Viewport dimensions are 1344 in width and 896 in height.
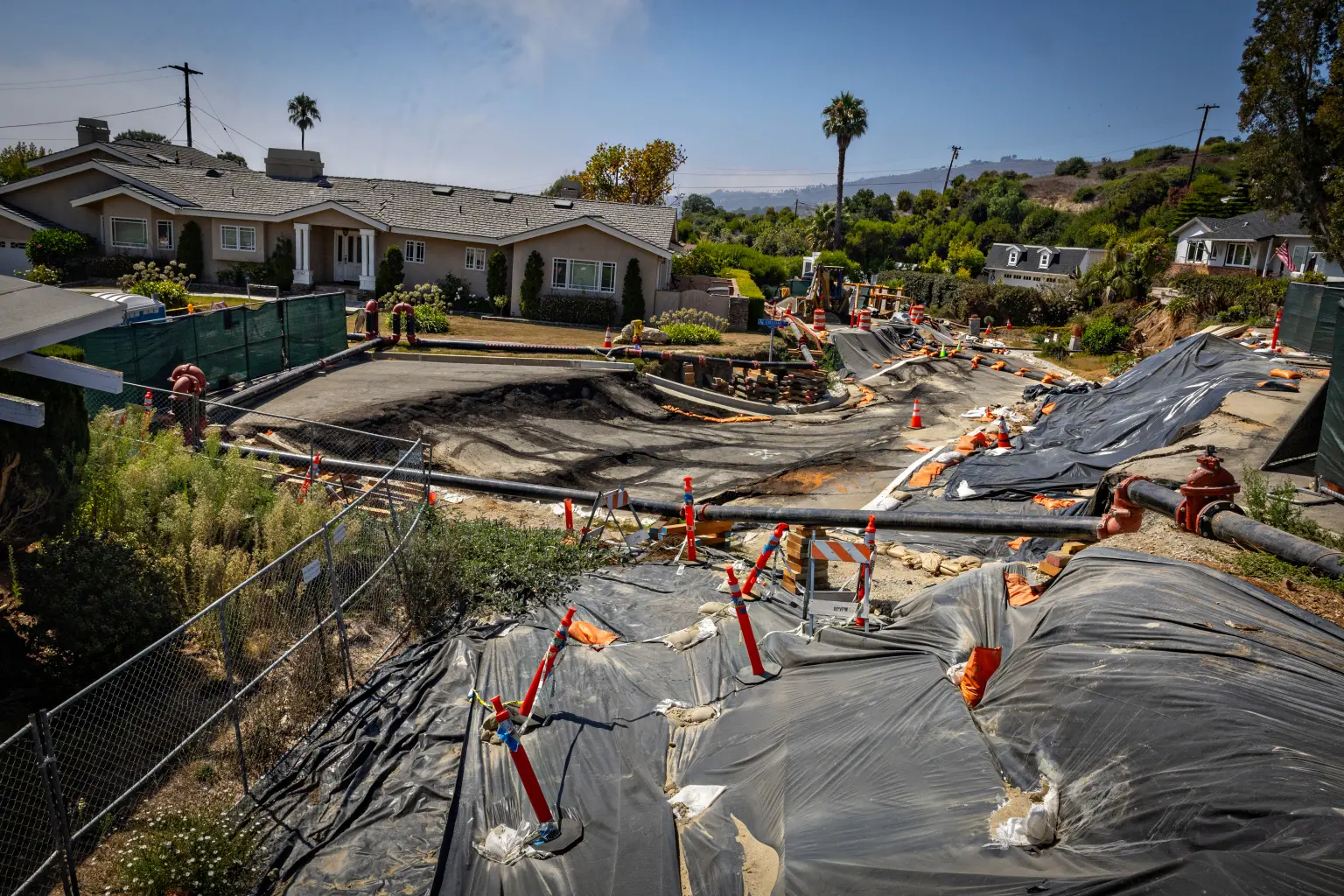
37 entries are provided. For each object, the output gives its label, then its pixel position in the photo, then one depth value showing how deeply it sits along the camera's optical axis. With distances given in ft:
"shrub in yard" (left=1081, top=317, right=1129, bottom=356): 121.49
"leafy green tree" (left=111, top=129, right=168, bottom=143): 348.22
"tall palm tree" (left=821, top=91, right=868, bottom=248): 239.50
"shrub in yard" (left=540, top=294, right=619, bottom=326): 114.73
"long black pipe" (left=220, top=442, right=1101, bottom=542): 35.50
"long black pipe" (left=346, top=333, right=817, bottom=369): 90.33
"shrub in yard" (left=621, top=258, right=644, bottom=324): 115.03
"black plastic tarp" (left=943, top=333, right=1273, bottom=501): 52.49
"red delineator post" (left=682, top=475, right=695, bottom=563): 37.65
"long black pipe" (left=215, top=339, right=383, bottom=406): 61.00
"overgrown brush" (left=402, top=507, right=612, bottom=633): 32.94
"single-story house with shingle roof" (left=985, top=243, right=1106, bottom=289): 215.92
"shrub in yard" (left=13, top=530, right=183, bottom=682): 26.43
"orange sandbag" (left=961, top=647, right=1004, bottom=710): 22.15
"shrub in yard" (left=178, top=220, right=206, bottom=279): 114.83
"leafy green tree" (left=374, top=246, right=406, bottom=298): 114.93
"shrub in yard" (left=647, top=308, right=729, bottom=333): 109.50
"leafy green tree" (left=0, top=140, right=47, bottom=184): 160.77
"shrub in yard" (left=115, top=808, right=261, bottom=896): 18.76
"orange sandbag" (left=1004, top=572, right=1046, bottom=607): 27.56
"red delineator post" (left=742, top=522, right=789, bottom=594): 30.30
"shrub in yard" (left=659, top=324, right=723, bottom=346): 102.06
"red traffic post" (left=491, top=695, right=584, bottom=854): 19.65
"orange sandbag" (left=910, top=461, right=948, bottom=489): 57.16
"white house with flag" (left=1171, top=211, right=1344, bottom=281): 155.53
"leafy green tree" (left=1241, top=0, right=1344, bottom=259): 90.33
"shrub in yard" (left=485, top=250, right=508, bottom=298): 116.98
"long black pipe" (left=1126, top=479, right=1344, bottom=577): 26.53
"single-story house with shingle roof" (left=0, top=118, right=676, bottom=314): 114.83
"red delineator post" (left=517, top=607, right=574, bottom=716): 23.73
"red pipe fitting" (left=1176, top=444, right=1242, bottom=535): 30.91
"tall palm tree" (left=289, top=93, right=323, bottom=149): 295.48
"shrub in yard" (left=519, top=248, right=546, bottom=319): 115.14
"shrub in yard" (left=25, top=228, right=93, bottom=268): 110.63
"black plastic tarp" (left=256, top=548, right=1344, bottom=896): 14.53
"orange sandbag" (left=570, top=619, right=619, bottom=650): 29.89
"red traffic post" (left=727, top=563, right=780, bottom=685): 25.82
